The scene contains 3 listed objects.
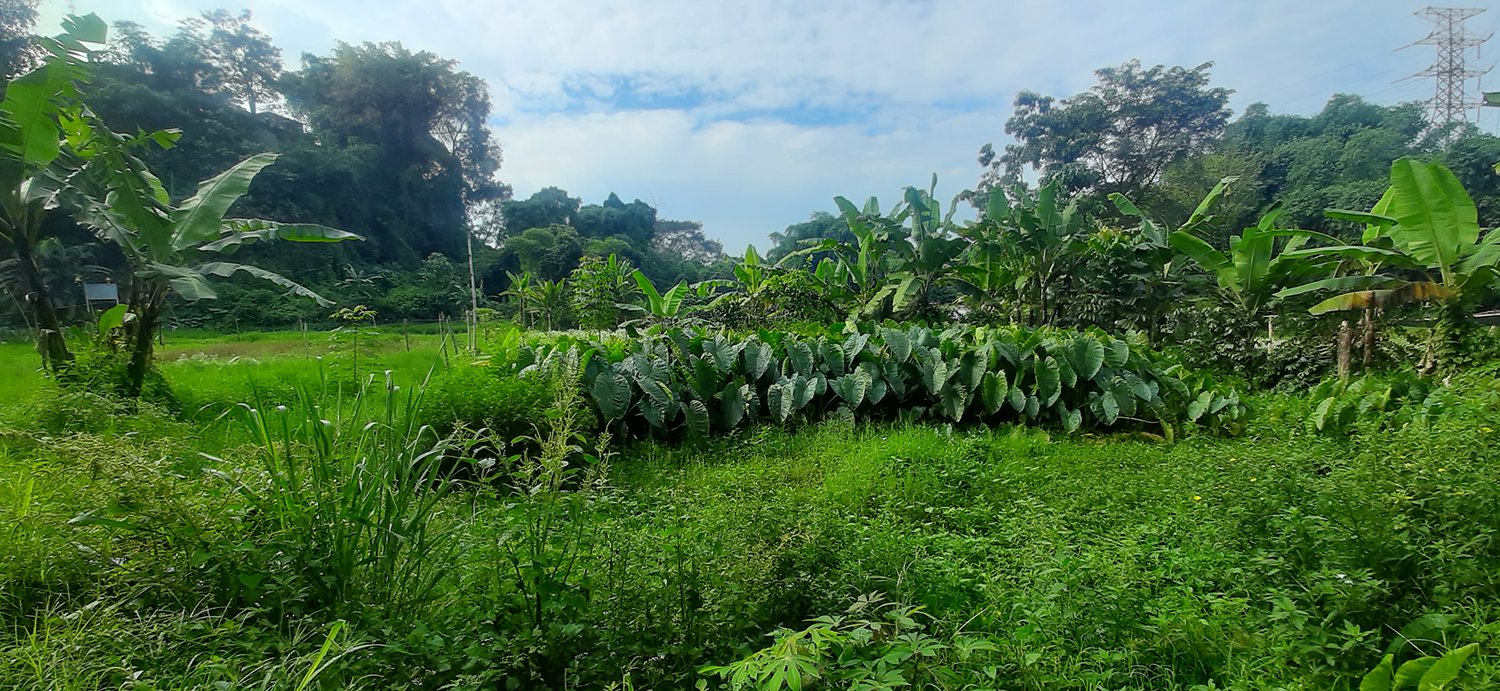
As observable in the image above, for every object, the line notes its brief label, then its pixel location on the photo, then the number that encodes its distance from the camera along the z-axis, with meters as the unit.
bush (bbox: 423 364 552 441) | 3.44
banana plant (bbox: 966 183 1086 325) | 7.37
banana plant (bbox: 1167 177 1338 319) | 5.84
